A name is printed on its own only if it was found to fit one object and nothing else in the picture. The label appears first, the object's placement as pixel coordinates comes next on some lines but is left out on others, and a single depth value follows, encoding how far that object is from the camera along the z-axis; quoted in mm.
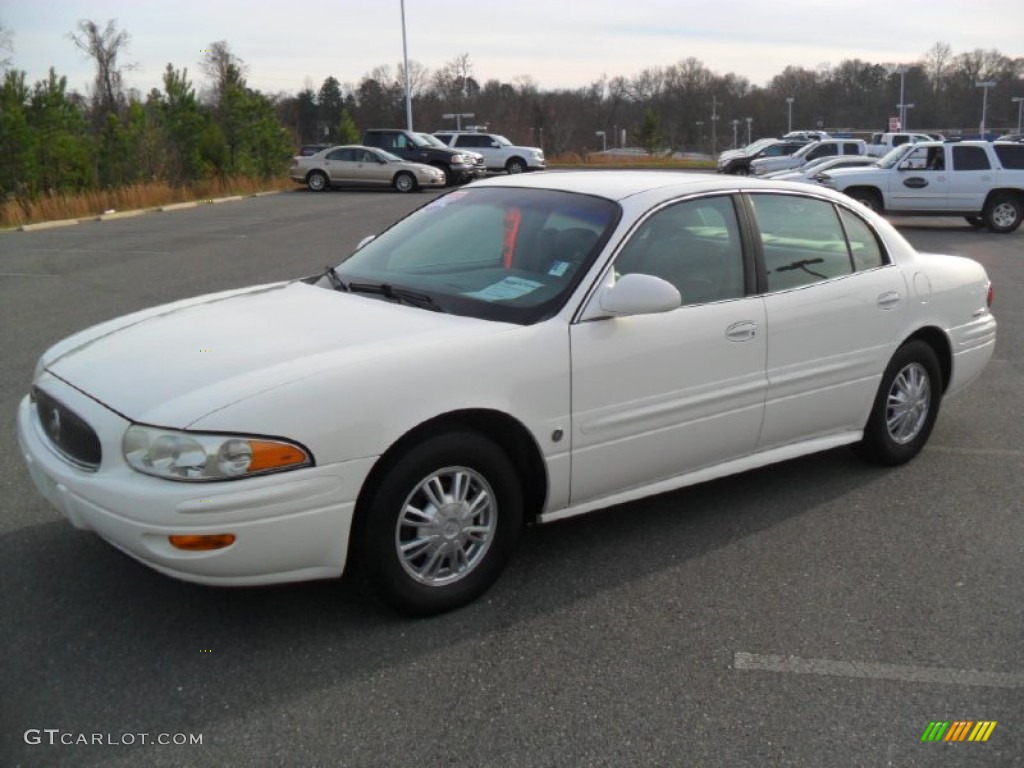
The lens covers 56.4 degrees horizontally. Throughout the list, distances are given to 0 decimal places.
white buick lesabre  3051
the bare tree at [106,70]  68062
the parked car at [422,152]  32969
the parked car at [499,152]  37969
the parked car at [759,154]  34188
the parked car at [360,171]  31453
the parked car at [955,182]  19266
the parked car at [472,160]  33812
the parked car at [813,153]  29516
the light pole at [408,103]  47181
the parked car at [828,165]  22138
